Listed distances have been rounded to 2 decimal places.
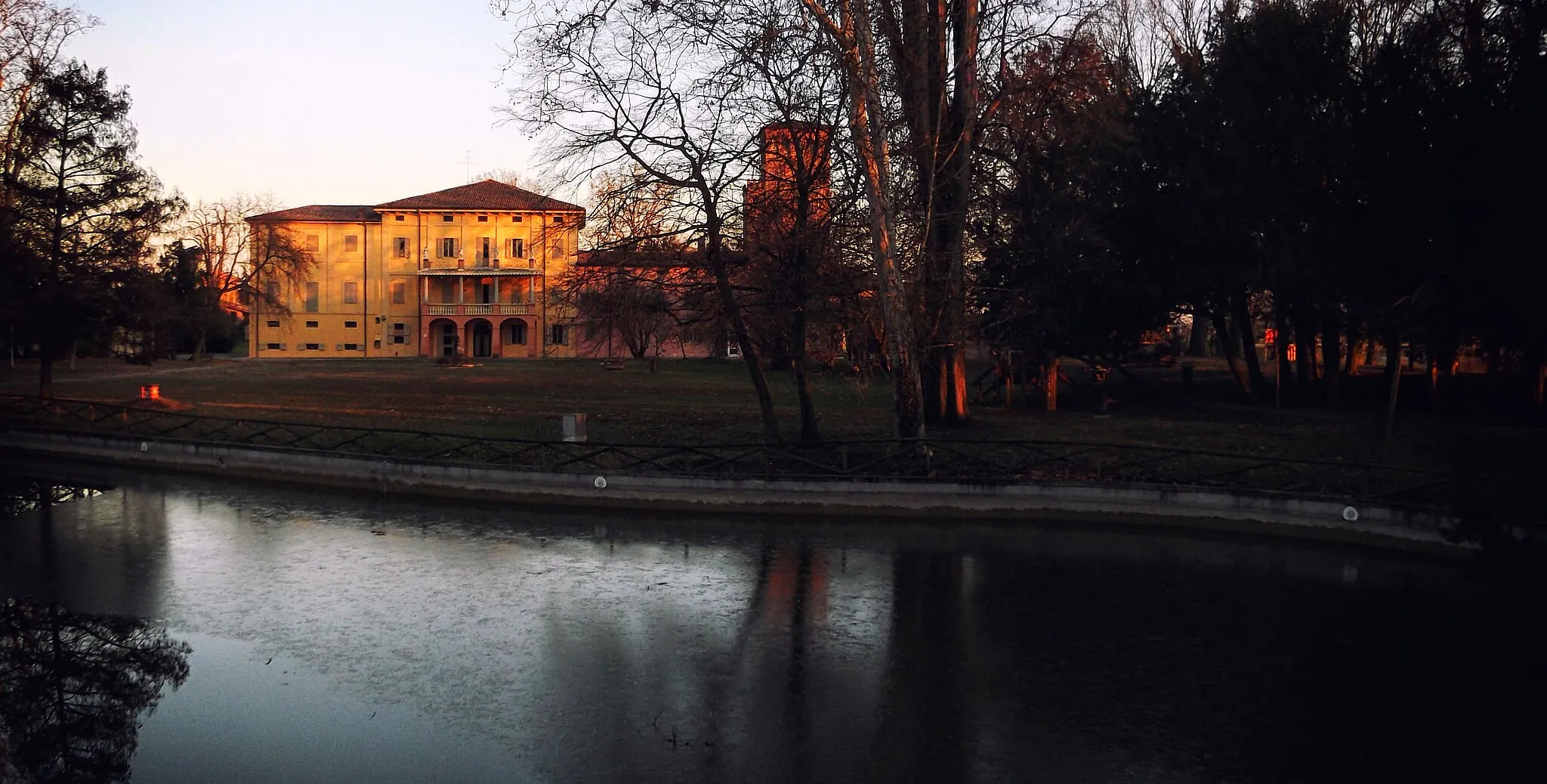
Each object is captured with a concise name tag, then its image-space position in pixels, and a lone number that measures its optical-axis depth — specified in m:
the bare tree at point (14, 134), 29.31
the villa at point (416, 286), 74.38
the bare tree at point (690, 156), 19.50
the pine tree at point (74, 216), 30.42
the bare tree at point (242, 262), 66.81
